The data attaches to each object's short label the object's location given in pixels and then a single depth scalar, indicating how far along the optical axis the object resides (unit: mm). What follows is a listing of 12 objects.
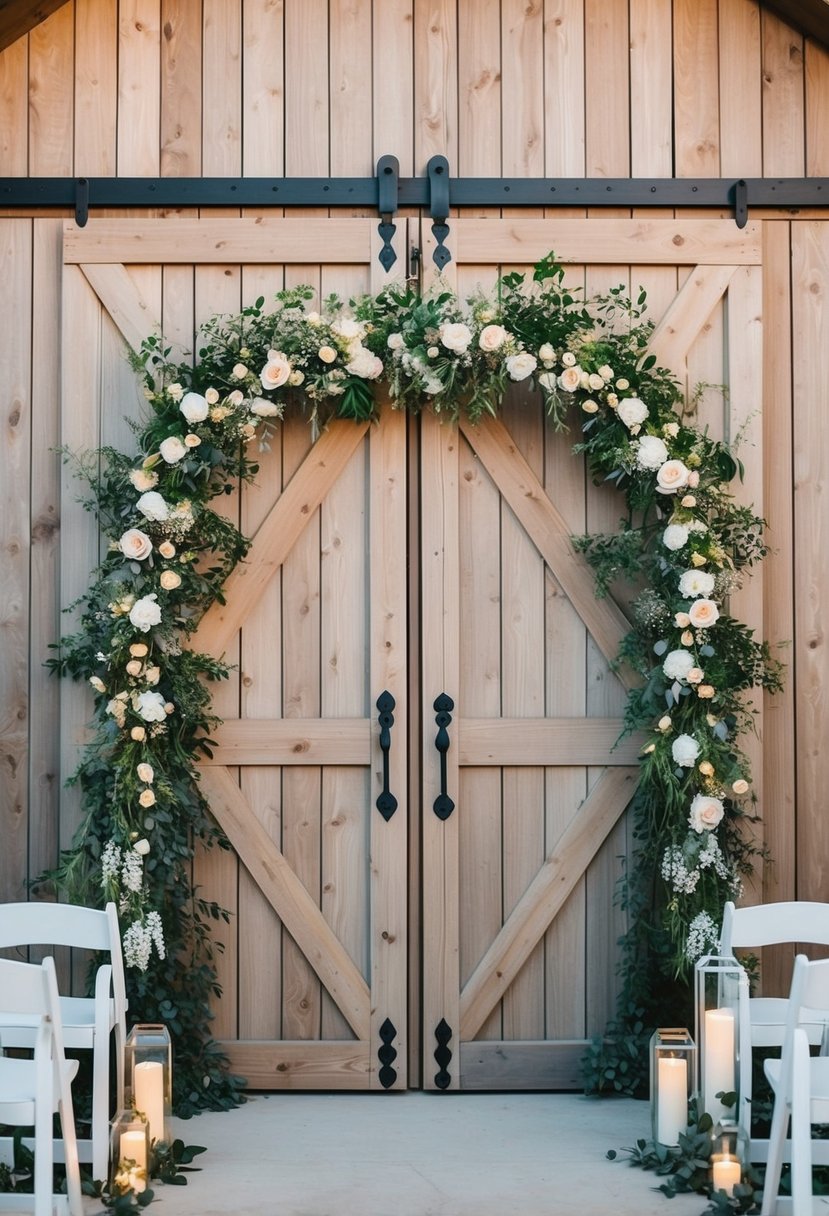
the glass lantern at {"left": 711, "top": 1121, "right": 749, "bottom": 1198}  3084
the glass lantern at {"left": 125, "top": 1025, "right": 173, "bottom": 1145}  3191
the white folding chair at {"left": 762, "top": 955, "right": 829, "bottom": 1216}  2650
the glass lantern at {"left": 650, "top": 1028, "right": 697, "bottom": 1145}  3281
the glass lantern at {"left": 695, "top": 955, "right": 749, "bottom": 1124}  3287
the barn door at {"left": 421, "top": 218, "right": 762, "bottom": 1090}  4043
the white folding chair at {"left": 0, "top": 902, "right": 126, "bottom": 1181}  3229
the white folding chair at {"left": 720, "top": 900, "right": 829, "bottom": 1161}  3307
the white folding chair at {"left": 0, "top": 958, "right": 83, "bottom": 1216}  2668
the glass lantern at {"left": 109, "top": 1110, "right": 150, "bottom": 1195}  3062
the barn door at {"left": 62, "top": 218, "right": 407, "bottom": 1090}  4031
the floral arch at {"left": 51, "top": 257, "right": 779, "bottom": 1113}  3791
